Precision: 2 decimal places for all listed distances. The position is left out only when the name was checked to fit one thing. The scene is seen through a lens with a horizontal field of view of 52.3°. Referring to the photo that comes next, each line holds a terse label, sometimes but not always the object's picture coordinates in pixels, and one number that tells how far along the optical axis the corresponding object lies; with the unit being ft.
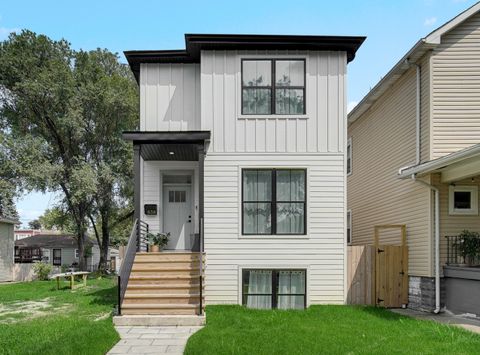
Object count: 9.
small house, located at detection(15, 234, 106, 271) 129.80
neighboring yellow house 33.99
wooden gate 36.91
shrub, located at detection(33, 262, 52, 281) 72.54
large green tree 70.59
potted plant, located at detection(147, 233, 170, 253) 37.42
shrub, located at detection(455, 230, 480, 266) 33.22
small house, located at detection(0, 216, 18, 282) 78.06
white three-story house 35.81
